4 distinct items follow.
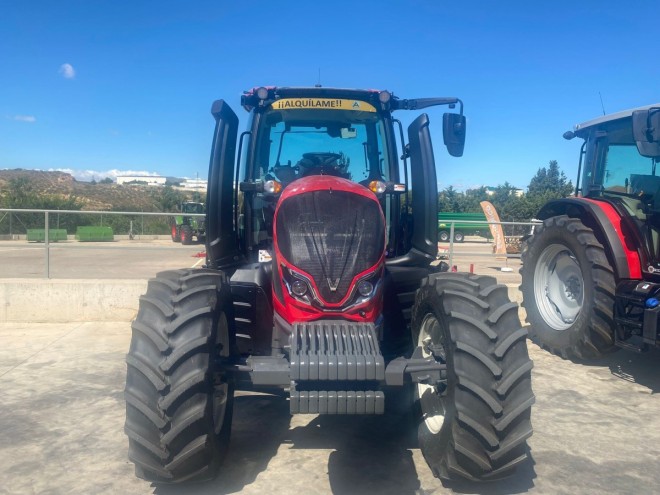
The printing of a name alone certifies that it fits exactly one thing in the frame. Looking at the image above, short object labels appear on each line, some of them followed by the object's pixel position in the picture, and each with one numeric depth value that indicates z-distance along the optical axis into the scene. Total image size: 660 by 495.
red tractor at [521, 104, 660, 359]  5.44
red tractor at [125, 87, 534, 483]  3.09
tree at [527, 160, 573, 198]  62.72
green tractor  26.17
